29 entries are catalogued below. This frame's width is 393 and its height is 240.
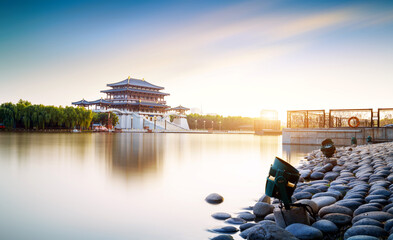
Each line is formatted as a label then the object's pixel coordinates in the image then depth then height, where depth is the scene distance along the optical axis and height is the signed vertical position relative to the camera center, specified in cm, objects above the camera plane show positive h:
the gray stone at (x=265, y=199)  550 -125
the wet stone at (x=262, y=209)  502 -131
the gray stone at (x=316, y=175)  809 -127
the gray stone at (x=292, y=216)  400 -112
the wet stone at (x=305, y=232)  368 -122
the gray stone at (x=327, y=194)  526 -114
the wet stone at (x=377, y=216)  383 -108
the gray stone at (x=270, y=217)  459 -131
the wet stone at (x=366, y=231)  345 -114
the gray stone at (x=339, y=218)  411 -119
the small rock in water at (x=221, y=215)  506 -141
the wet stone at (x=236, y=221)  473 -140
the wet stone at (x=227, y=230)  436 -140
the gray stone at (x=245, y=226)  436 -135
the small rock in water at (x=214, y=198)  622 -142
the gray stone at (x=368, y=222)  365 -110
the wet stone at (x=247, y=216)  489 -138
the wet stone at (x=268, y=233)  329 -111
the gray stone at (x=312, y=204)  446 -108
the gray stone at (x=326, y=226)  390 -122
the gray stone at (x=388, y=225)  353 -108
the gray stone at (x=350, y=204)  454 -111
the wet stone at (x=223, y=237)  398 -137
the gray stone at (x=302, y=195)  564 -123
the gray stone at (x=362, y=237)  325 -113
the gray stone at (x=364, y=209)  418 -108
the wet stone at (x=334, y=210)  432 -114
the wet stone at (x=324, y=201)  479 -114
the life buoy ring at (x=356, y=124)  2122 +6
